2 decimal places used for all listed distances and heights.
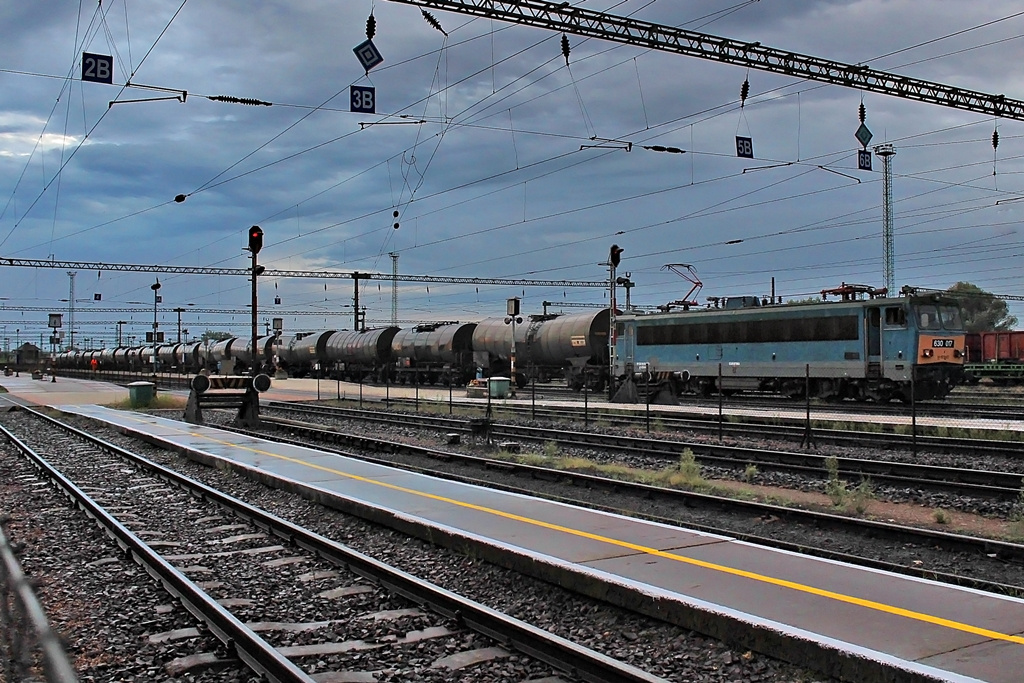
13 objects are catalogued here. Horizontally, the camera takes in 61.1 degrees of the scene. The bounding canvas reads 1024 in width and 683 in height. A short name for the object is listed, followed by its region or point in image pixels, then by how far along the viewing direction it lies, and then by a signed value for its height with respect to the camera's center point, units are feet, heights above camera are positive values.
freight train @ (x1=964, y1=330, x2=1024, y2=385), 138.92 -2.25
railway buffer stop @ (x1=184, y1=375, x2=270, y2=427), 82.58 -3.84
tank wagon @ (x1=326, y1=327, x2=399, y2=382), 178.40 +0.01
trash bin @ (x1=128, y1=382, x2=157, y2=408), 118.76 -5.22
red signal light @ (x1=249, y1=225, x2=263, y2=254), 76.38 +10.18
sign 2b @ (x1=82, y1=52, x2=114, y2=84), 51.49 +17.35
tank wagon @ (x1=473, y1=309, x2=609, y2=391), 131.34 +0.41
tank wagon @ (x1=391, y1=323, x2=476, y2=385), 159.33 -0.09
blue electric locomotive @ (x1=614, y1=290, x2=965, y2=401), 91.25 -0.15
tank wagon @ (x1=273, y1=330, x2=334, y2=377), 202.39 +0.36
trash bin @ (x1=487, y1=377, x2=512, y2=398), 121.19 -5.02
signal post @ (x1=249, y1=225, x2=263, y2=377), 76.38 +9.94
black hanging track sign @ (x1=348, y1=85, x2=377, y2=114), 56.75 +16.79
